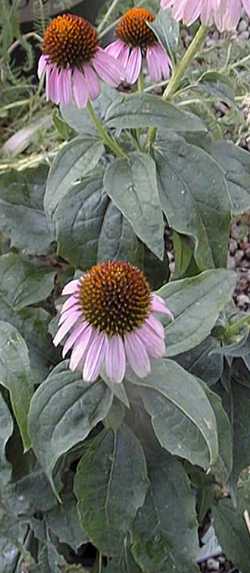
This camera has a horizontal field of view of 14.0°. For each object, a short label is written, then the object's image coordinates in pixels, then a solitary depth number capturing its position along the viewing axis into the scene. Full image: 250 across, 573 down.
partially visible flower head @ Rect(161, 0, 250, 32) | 0.75
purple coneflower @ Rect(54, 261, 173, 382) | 0.67
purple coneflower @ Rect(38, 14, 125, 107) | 0.79
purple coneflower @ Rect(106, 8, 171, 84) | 0.89
